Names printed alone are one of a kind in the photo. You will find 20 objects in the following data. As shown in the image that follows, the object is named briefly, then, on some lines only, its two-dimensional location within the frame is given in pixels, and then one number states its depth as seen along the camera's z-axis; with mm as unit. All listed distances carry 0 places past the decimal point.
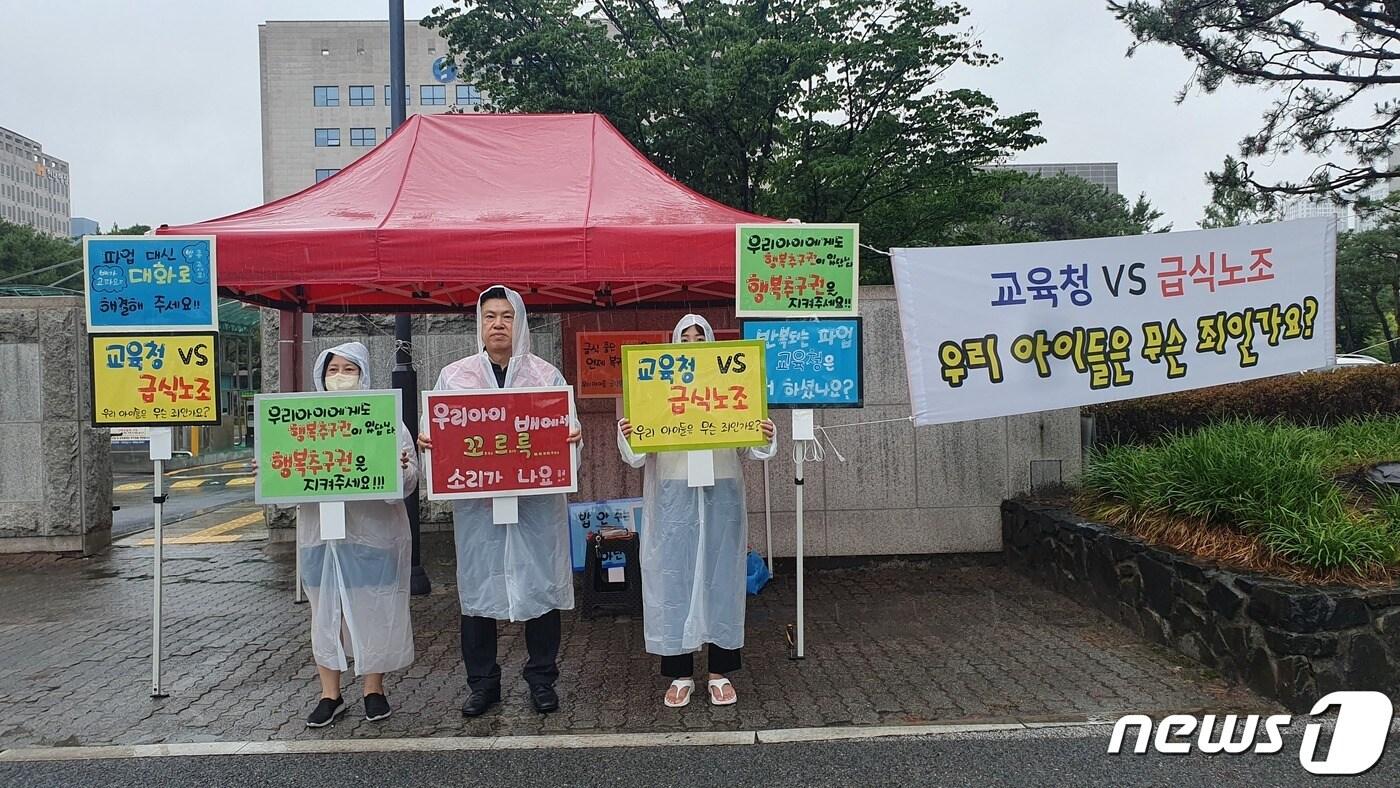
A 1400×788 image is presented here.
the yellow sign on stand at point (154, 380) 4520
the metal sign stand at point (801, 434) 4984
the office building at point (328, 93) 56500
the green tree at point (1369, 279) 28719
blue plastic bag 6387
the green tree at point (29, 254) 32094
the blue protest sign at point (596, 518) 6520
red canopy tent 4887
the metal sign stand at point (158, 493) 4559
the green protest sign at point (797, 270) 4859
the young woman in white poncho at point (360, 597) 4156
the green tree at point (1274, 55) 8664
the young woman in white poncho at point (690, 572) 4359
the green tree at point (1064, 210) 35125
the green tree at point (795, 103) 11367
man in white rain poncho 4242
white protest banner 5246
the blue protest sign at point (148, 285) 4551
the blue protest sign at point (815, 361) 4930
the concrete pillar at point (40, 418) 7836
